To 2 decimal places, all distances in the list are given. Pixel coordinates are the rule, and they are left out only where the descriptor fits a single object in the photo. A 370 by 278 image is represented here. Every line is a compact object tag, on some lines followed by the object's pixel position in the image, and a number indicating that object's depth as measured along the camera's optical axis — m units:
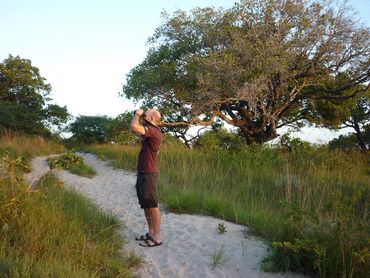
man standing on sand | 5.62
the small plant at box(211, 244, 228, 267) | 5.02
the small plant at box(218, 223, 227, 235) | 6.10
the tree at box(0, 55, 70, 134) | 24.61
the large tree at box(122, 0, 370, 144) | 14.34
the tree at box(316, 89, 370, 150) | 17.78
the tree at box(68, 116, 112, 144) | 29.98
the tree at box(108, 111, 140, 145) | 16.36
